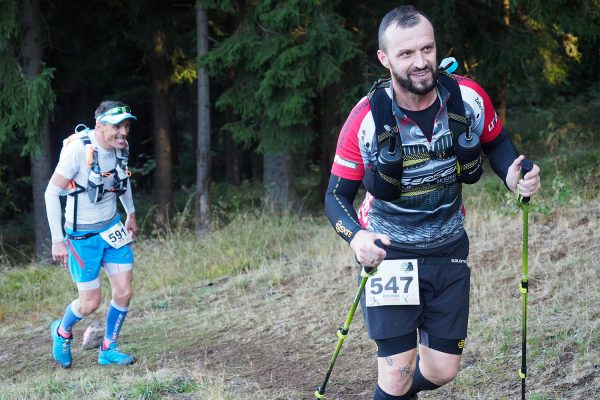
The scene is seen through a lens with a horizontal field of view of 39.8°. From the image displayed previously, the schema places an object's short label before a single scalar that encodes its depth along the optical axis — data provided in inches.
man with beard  159.0
